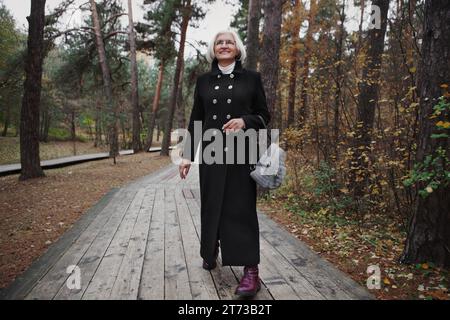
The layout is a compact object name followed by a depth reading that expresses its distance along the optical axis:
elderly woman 2.61
